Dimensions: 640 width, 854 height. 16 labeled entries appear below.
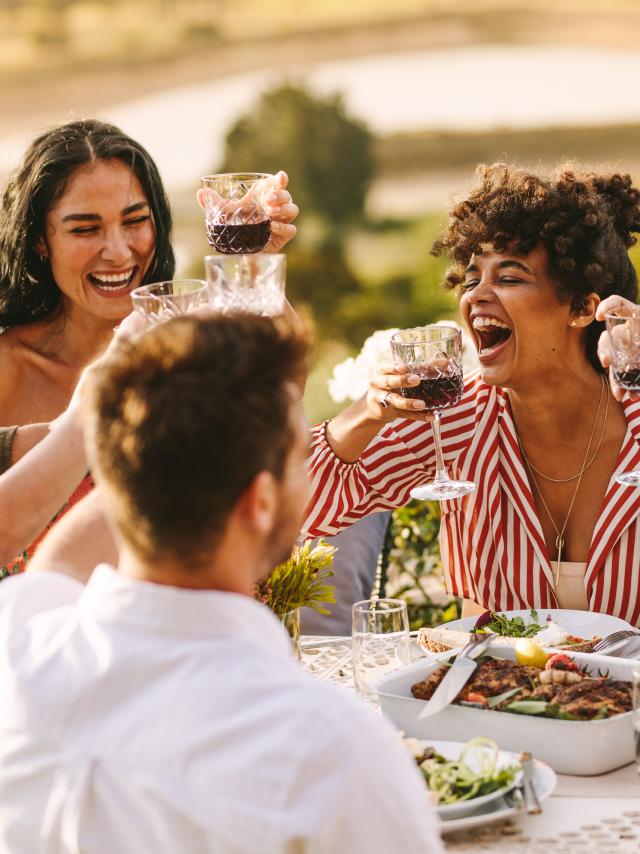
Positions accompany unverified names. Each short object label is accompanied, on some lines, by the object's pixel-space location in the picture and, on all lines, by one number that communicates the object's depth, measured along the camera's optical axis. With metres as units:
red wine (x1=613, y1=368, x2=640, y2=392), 2.61
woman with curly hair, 3.25
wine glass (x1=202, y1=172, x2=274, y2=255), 2.41
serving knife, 2.12
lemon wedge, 2.26
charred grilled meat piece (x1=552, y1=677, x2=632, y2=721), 2.07
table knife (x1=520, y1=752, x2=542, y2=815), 1.87
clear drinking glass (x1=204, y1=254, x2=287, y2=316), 2.01
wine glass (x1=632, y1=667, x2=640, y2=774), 1.94
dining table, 1.83
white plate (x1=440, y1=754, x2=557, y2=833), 1.83
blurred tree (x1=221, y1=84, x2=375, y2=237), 9.07
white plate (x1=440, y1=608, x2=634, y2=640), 2.67
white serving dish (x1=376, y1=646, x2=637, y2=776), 2.03
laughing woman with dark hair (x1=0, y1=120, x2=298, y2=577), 3.52
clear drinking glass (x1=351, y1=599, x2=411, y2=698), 2.42
